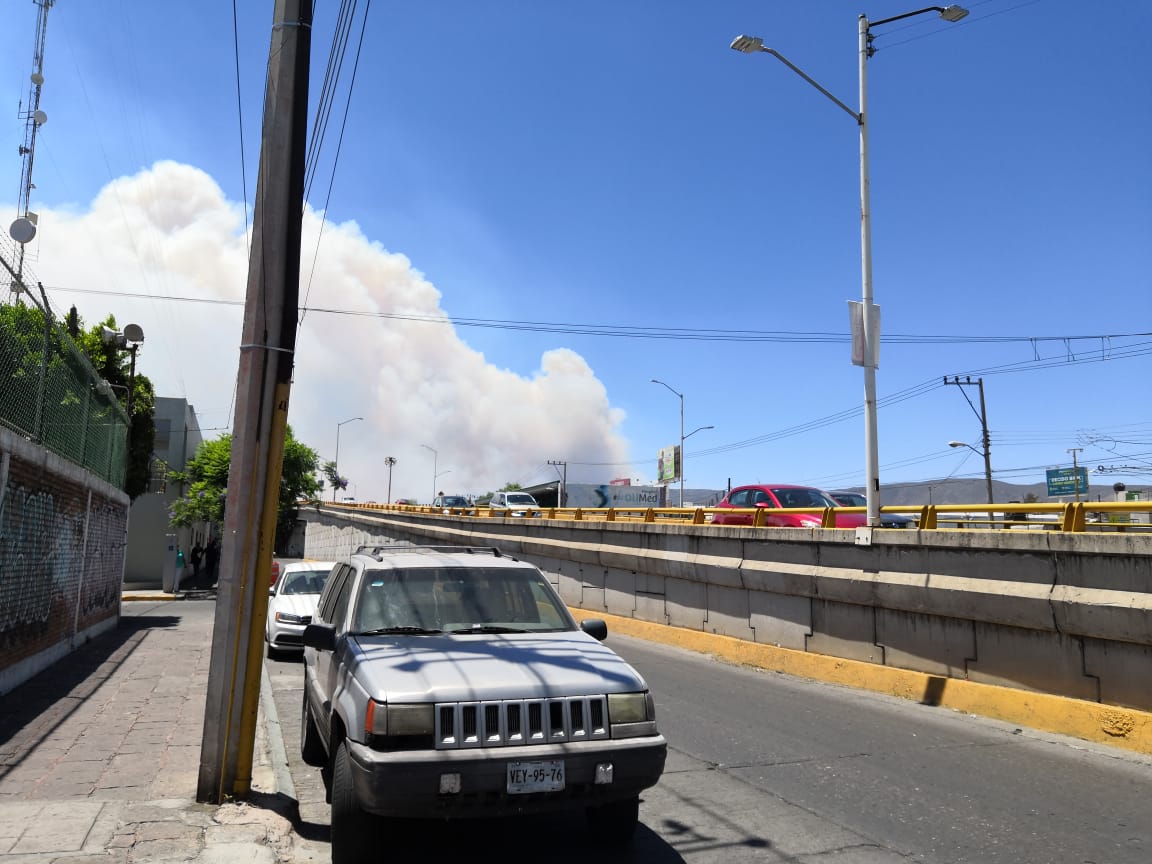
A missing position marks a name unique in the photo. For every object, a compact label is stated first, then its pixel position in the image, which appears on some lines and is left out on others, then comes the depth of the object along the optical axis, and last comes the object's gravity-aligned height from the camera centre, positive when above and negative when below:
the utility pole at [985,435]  48.96 +6.90
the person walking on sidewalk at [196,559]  42.88 -1.44
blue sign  74.81 +6.29
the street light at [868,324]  12.10 +3.25
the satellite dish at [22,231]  12.26 +4.22
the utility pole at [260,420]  5.76 +0.80
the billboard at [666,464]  88.12 +8.46
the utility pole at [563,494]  70.93 +3.91
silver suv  4.25 -0.97
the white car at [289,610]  13.52 -1.20
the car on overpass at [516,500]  47.59 +2.25
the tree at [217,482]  44.88 +3.01
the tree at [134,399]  30.38 +5.07
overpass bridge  8.06 -0.75
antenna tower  26.84 +12.89
